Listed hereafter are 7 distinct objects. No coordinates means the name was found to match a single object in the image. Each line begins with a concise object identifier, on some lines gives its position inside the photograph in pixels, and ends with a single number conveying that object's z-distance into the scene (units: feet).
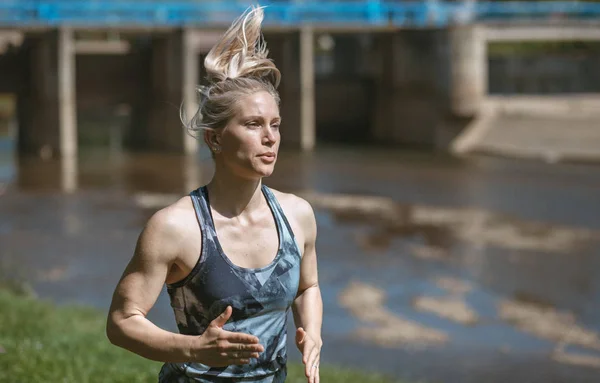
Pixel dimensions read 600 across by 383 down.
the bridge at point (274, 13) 110.22
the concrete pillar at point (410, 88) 112.57
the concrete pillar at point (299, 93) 108.99
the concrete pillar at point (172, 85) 106.11
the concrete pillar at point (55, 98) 102.22
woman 11.29
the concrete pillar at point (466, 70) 108.88
